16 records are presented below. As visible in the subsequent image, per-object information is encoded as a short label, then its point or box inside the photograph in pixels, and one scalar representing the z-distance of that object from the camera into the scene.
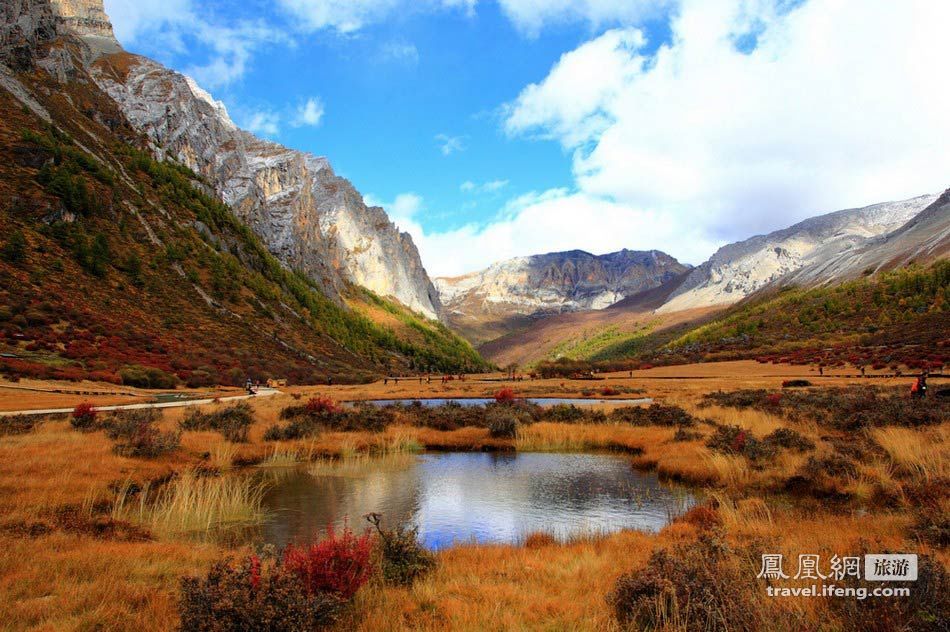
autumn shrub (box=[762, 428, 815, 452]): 16.55
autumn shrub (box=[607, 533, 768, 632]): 5.94
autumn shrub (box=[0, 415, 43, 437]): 17.83
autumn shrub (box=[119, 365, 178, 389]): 41.88
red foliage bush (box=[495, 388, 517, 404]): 35.72
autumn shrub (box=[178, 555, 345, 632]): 5.73
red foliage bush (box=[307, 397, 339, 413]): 28.58
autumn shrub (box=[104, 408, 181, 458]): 16.89
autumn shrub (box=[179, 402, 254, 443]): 22.70
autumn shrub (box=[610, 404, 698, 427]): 25.71
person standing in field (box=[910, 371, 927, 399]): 24.93
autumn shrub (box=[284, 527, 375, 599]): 6.76
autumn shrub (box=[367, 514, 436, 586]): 8.31
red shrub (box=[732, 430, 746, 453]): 17.21
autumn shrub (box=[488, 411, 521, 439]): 25.97
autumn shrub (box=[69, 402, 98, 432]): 20.34
